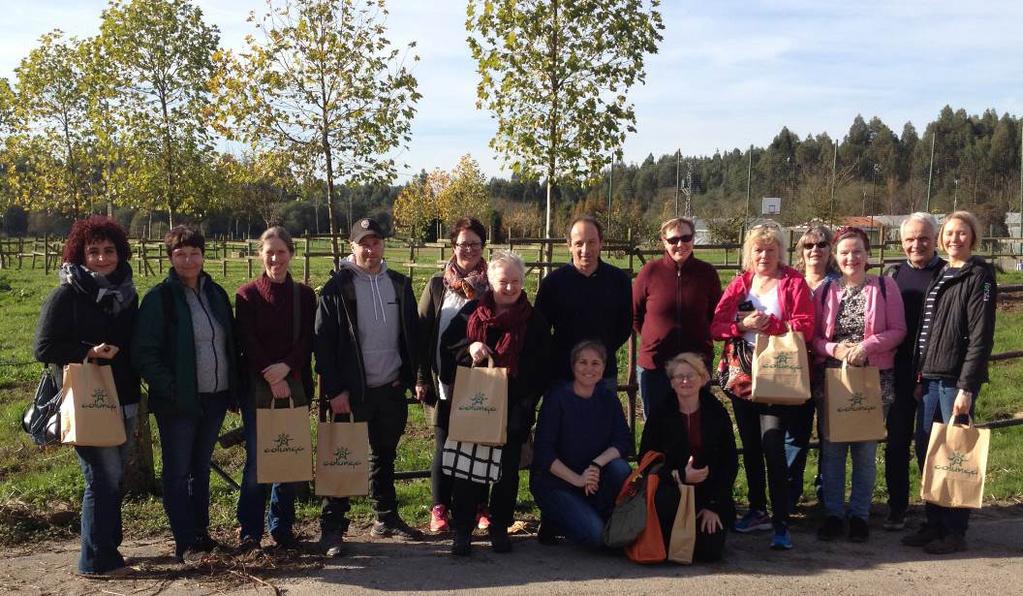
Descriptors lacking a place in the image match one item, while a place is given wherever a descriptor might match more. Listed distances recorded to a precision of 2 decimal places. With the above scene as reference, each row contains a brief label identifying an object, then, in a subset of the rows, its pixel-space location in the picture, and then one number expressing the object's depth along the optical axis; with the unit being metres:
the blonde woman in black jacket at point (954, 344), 4.69
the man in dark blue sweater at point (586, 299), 5.06
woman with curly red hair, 4.20
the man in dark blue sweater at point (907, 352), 5.04
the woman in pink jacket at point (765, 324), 4.84
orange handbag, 4.59
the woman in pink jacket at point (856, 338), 4.85
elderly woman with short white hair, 4.69
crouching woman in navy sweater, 4.84
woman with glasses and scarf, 4.89
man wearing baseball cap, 4.76
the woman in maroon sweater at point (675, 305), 5.06
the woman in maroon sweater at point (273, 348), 4.61
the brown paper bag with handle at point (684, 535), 4.60
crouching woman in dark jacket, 4.79
